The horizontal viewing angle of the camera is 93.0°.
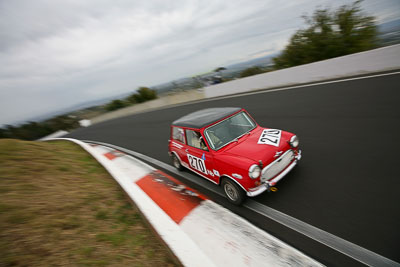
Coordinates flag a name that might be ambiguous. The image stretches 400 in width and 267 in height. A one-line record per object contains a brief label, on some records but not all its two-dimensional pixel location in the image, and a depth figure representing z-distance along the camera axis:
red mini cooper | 3.30
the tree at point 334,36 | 12.09
